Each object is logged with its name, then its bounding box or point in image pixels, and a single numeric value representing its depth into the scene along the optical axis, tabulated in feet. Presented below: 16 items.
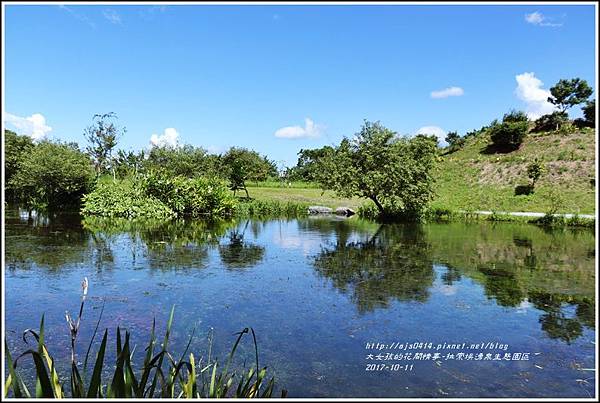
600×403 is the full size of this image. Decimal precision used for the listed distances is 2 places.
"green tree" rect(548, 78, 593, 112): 116.88
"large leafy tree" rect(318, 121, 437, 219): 70.74
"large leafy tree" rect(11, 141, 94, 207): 78.54
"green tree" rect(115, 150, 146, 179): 113.99
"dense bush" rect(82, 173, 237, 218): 72.49
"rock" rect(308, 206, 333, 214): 86.99
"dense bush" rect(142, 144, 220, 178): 107.65
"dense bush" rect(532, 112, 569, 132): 119.65
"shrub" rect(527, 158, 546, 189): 89.61
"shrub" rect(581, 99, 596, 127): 114.62
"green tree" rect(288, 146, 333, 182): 169.84
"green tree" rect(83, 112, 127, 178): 103.04
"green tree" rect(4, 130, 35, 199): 94.79
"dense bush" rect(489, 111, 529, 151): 112.68
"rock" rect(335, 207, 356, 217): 86.99
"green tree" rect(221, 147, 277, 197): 100.32
